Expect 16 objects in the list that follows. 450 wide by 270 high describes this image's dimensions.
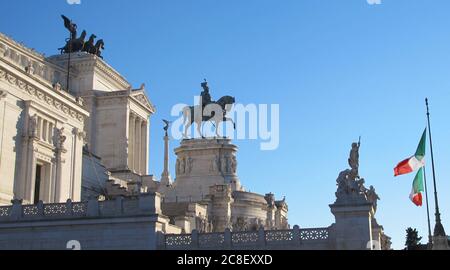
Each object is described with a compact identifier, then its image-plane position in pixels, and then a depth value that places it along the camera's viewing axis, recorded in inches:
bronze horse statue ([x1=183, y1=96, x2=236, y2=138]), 2888.8
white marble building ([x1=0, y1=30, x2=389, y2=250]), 1203.9
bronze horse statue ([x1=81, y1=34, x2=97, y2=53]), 3314.5
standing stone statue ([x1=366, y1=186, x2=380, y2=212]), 1460.9
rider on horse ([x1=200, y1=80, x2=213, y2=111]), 2979.8
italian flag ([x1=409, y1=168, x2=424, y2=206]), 1460.4
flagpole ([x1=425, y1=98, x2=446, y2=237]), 1353.3
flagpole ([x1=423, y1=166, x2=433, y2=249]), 1454.5
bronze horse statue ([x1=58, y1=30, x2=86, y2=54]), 3314.5
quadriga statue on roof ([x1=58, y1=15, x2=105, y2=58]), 3316.9
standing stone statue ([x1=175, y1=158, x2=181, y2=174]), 2716.5
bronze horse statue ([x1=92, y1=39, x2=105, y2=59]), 3336.6
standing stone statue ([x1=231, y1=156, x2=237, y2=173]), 2691.9
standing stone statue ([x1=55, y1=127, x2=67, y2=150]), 1861.5
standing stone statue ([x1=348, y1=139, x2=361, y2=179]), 1186.4
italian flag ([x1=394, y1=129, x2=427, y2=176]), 1417.3
